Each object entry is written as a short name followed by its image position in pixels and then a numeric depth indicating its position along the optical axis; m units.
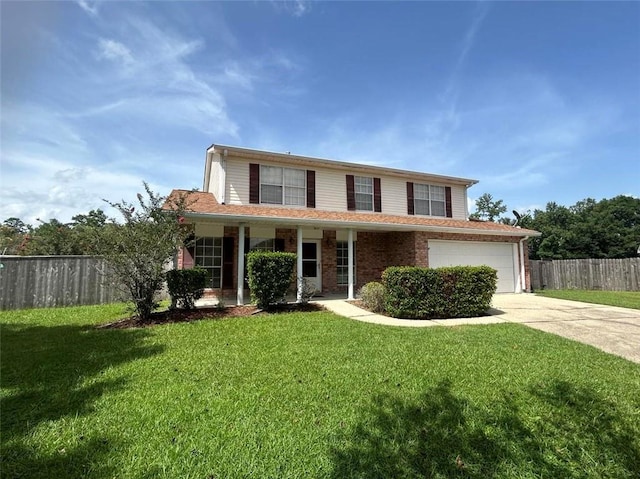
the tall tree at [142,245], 7.59
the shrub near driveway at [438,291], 8.40
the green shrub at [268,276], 8.84
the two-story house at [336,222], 11.59
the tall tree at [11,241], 21.94
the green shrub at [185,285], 8.62
